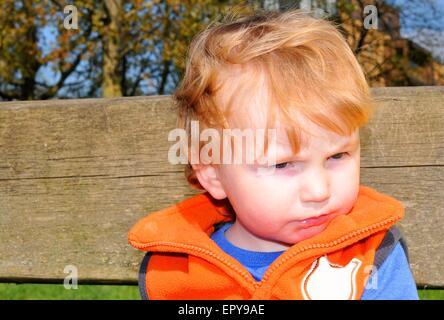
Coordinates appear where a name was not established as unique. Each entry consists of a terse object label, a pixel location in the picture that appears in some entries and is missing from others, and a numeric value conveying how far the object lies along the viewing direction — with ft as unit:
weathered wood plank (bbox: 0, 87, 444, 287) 2.22
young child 2.01
